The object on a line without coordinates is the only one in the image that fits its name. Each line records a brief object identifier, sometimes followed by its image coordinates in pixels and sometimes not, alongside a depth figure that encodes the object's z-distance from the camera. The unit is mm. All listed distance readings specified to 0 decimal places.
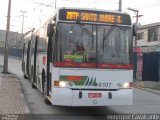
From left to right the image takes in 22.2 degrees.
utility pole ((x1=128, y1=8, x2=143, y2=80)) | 61094
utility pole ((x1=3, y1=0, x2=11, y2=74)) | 31250
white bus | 11477
